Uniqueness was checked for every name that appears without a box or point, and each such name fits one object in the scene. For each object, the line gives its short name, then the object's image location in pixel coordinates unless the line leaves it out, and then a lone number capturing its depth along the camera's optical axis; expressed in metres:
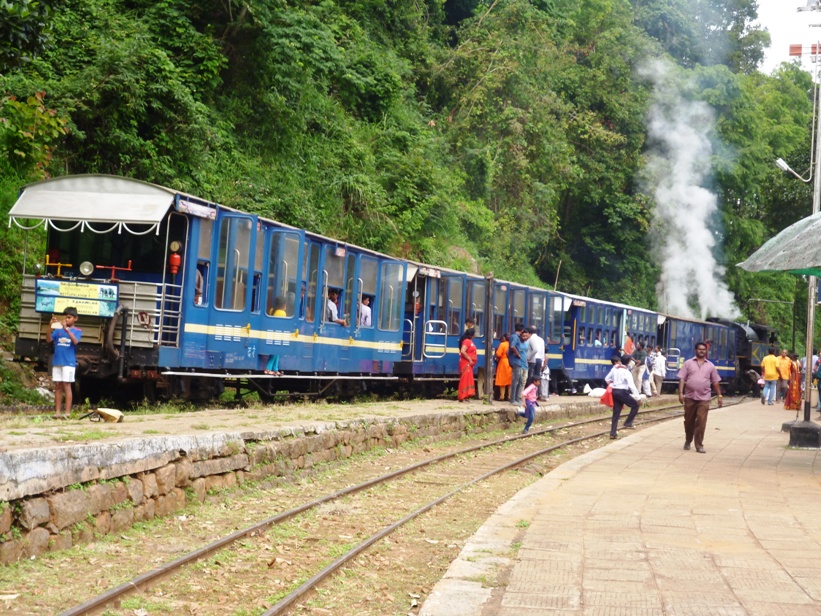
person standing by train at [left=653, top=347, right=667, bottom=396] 34.16
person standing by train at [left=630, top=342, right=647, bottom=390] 29.36
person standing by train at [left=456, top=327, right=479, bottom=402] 22.30
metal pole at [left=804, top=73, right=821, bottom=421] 16.83
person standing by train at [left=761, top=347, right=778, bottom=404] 31.61
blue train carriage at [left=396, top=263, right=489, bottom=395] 23.31
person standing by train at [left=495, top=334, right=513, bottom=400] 24.36
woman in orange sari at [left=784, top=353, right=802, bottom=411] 28.98
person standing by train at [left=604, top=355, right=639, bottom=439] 19.00
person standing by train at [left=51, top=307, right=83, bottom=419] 13.20
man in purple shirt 16.02
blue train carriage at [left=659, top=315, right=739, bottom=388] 41.12
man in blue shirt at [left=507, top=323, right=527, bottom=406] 21.25
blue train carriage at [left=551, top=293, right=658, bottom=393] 32.00
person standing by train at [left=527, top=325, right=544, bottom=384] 21.97
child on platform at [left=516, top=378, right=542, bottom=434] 18.95
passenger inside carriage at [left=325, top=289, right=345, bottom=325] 19.45
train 14.56
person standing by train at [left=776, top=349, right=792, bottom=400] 31.96
